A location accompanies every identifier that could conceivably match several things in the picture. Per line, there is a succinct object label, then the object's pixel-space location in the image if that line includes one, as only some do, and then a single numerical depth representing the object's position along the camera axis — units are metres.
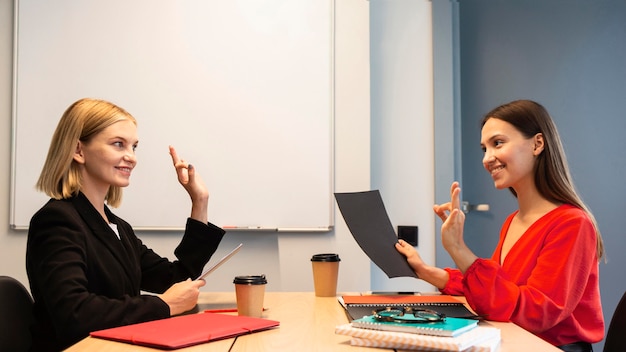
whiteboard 2.97
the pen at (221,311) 1.69
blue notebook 1.19
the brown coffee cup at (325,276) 1.94
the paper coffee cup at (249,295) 1.56
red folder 1.24
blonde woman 1.47
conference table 1.24
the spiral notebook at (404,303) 1.54
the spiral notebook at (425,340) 1.16
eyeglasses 1.25
